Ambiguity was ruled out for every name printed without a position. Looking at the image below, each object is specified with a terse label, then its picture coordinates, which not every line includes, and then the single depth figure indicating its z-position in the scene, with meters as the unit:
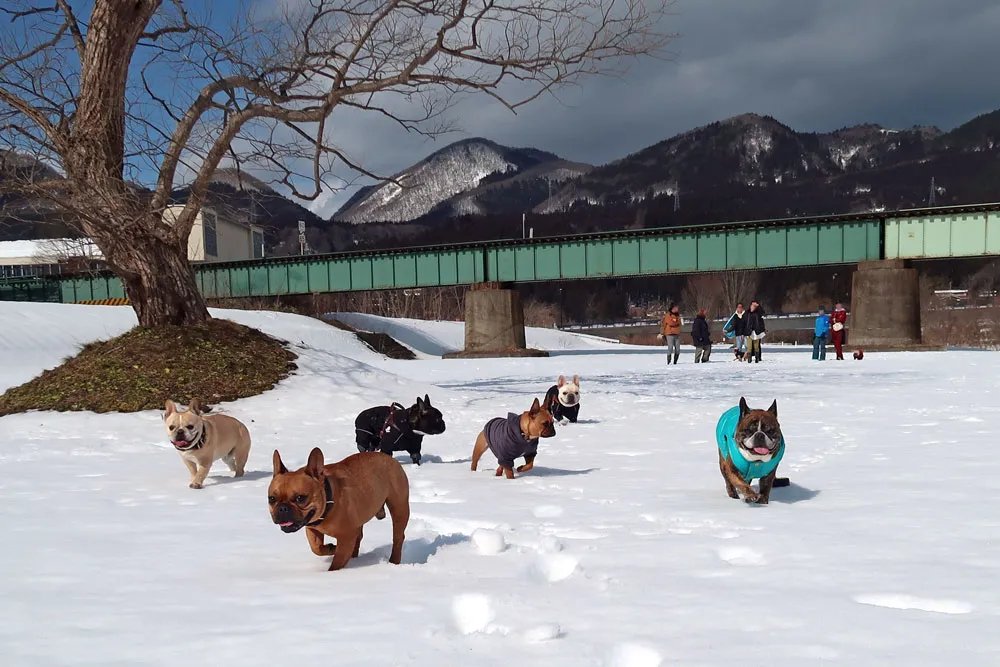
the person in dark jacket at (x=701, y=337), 26.11
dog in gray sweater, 6.68
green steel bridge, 37.78
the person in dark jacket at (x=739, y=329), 26.41
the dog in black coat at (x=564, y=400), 10.55
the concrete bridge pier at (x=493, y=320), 42.88
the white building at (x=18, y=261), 74.97
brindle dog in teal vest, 5.25
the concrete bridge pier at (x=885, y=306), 36.66
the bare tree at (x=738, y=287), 93.06
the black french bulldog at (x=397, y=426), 7.79
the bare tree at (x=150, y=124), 13.23
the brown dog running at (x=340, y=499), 3.69
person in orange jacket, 25.92
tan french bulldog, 6.50
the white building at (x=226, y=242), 72.00
